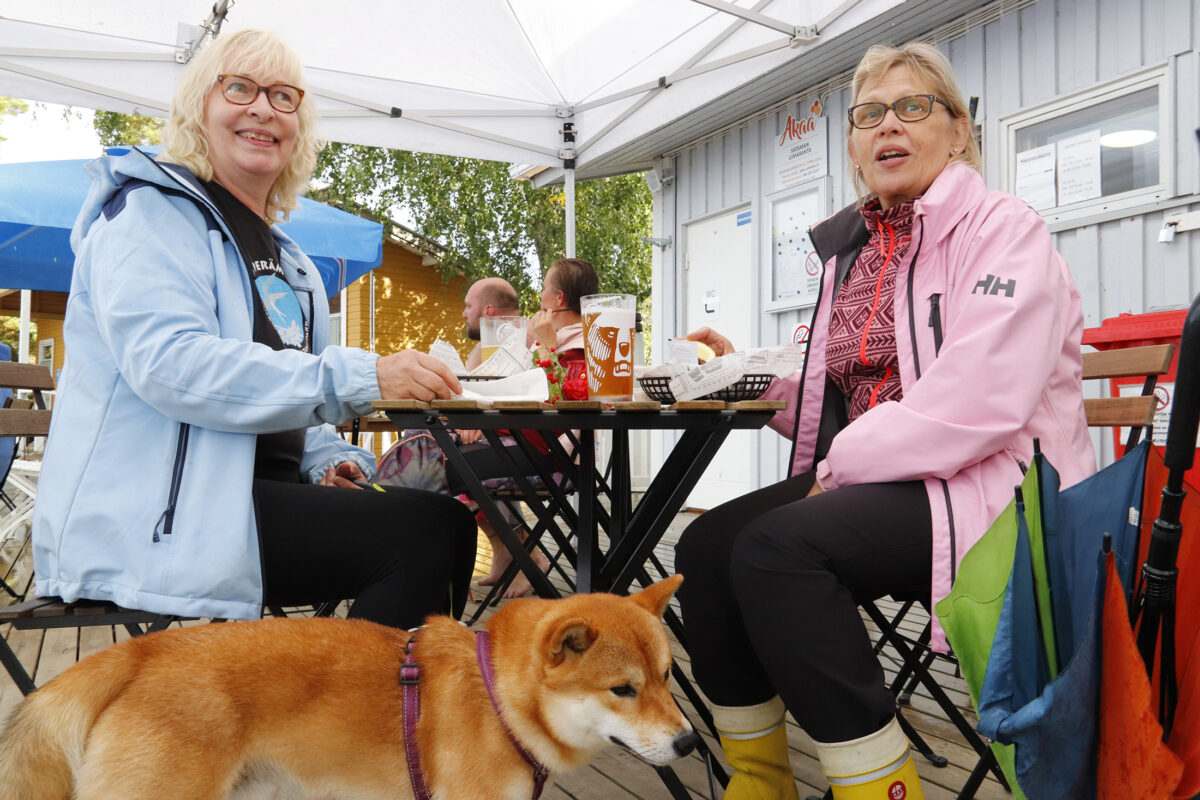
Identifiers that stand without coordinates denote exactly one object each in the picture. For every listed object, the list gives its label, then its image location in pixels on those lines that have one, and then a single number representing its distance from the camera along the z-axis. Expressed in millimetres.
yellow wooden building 16359
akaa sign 6219
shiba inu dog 1294
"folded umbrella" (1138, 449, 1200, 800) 1080
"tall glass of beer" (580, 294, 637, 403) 1823
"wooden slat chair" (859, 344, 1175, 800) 2029
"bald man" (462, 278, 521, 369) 5008
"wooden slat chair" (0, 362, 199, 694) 1573
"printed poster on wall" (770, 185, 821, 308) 6316
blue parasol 5250
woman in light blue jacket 1591
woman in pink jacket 1469
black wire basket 1978
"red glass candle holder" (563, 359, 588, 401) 1955
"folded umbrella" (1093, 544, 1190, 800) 1051
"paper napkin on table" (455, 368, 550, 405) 1883
